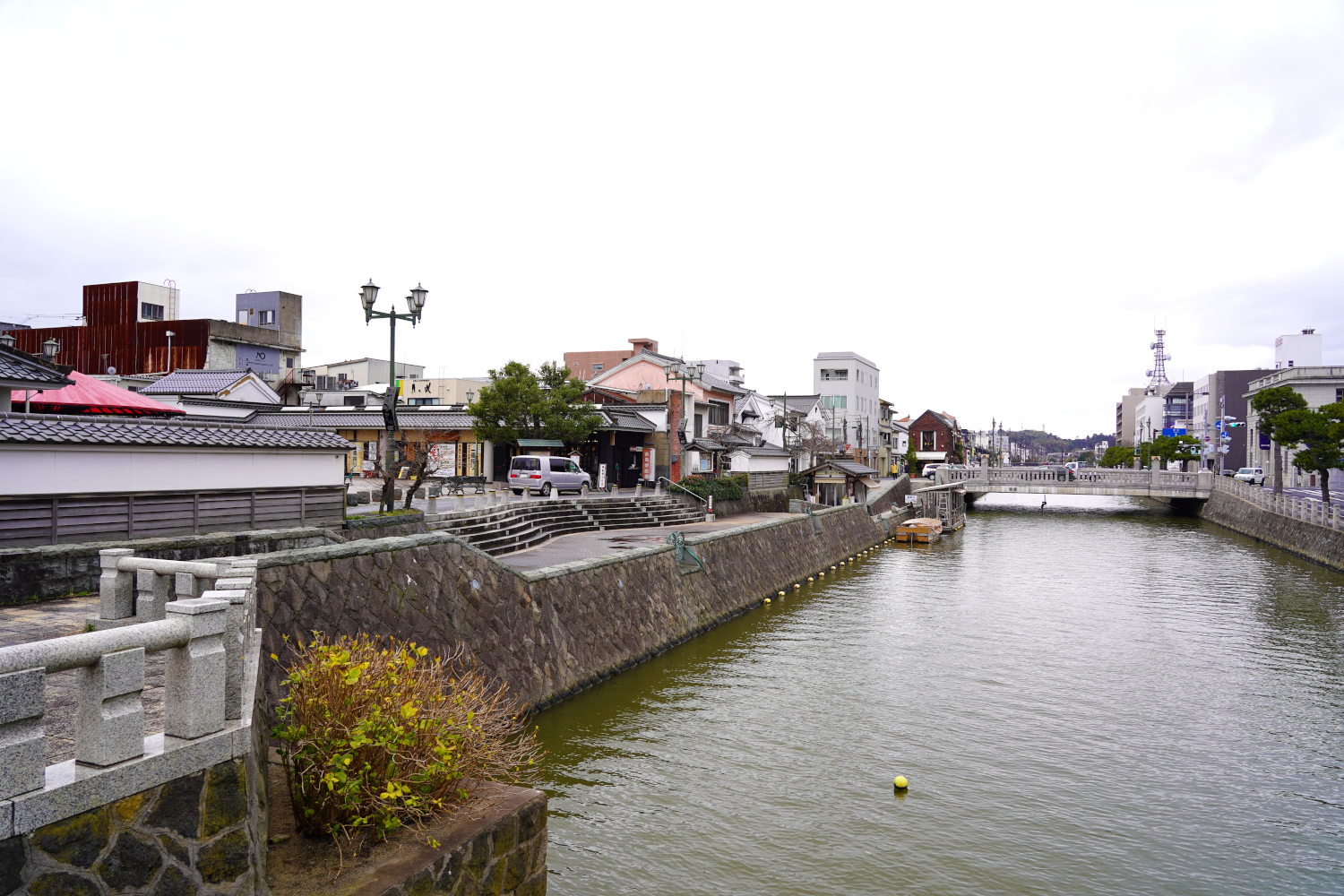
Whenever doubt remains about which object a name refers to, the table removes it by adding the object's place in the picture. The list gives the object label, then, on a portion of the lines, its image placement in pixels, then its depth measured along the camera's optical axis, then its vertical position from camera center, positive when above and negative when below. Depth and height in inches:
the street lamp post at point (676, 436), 1758.1 +32.8
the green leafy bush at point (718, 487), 1512.1 -69.8
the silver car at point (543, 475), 1300.4 -48.6
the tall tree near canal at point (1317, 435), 1473.9 +63.7
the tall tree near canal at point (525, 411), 1508.4 +69.9
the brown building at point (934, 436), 4584.2 +125.8
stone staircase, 867.4 -101.7
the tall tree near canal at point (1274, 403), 1706.4 +142.5
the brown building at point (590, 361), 3036.4 +351.7
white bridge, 2362.2 -68.3
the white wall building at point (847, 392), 3363.7 +283.9
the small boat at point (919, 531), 1833.2 -177.7
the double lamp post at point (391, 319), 764.6 +130.5
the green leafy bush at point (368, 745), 265.1 -107.7
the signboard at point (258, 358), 2126.0 +229.1
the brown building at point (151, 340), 1996.8 +264.2
